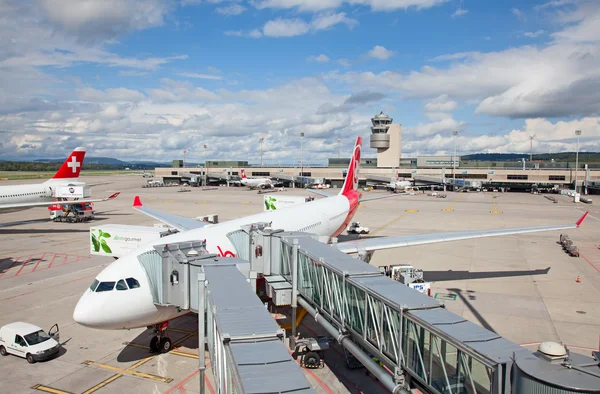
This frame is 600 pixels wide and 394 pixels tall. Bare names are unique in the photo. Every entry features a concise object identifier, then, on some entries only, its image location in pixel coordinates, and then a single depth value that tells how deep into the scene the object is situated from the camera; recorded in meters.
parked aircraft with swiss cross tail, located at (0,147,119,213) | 50.69
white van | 17.28
